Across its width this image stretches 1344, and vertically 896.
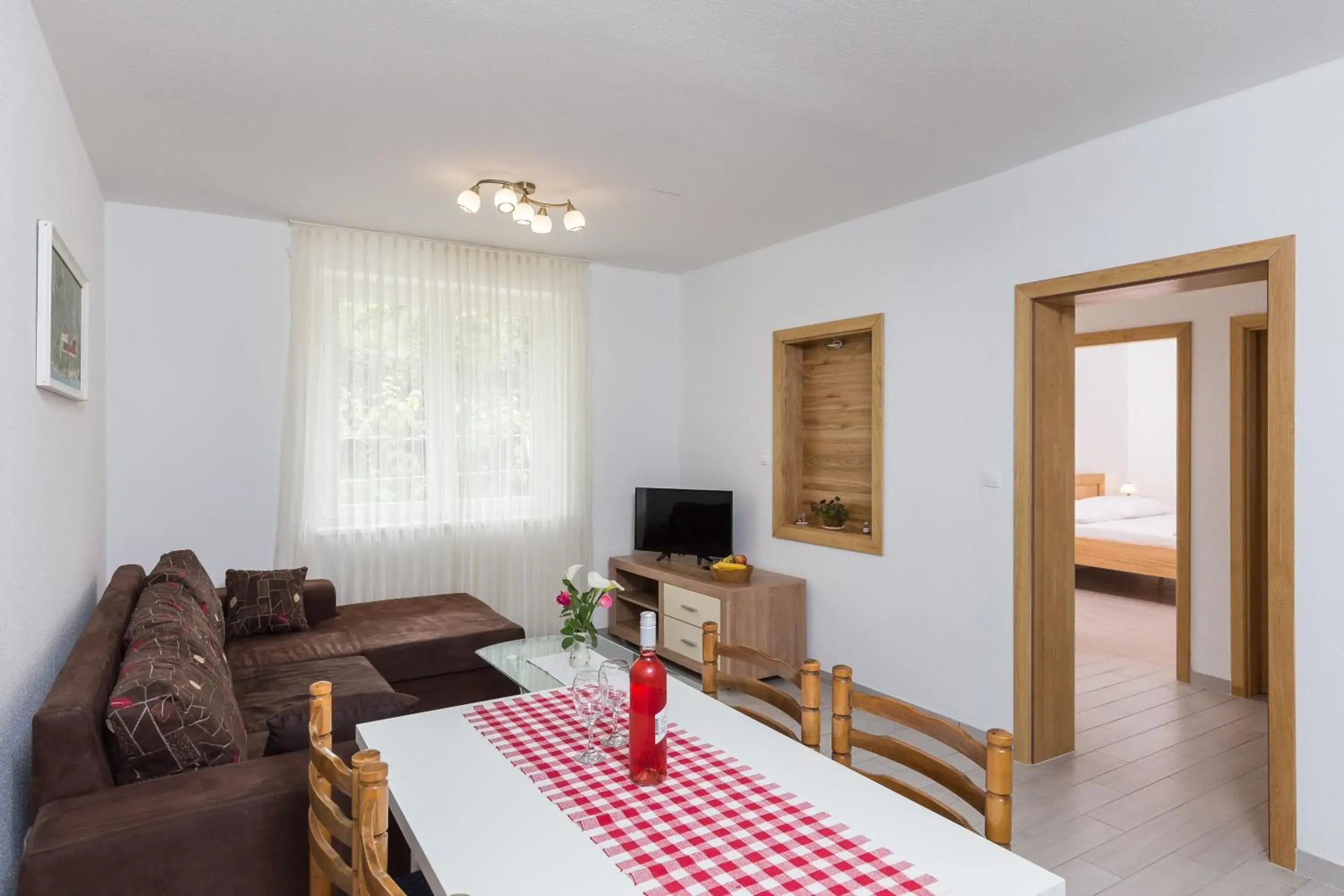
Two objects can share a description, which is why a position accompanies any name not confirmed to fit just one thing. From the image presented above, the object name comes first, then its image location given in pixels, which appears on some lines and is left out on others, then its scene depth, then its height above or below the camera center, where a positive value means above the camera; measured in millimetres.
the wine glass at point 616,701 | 1758 -562
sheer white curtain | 4656 +183
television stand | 4535 -948
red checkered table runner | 1233 -658
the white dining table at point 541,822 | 1245 -663
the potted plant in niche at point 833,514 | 4750 -377
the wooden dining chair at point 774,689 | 1903 -621
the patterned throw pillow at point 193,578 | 3236 -539
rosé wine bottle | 1508 -513
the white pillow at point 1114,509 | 7797 -572
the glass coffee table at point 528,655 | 3129 -909
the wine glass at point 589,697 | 1817 -566
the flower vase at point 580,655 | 3238 -833
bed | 6707 -801
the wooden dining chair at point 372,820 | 1149 -553
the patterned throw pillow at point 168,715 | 1878 -650
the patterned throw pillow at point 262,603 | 3961 -772
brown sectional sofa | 1646 -799
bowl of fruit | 4699 -714
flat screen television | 5195 -476
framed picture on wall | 2340 +435
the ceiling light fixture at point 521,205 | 3533 +1111
